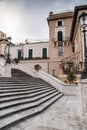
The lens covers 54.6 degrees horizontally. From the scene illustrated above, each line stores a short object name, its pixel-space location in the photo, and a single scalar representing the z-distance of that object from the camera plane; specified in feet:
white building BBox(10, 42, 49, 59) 57.45
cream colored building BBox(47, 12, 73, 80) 50.29
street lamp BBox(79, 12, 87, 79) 11.61
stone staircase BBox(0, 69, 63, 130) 9.59
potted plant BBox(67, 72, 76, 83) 32.36
